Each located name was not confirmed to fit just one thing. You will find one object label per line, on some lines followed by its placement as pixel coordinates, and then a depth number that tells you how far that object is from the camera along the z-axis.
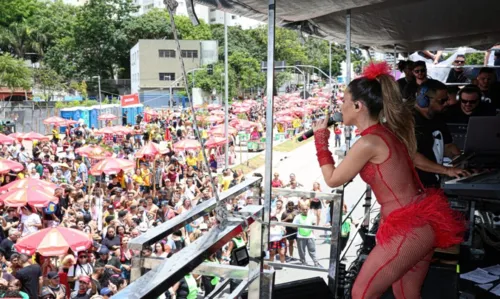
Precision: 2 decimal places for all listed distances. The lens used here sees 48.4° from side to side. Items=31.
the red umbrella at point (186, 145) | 19.80
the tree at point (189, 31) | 62.44
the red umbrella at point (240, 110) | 40.25
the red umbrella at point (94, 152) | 17.84
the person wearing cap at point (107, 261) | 8.48
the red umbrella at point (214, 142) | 21.48
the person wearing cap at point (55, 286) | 7.94
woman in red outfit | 2.64
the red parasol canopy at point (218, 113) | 34.65
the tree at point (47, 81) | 53.25
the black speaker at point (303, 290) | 3.54
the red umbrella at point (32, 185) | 11.52
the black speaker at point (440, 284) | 3.70
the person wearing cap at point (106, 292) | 7.45
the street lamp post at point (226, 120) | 19.47
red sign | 39.56
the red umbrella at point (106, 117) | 34.57
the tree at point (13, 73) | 46.47
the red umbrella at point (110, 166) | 15.15
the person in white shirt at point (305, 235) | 10.61
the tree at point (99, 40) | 69.38
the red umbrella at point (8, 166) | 14.27
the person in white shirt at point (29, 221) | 11.20
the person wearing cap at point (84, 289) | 7.64
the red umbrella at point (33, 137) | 21.58
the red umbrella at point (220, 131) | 25.83
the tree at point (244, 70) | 46.45
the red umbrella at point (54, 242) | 8.48
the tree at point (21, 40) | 68.62
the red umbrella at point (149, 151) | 18.39
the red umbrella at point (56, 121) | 27.78
